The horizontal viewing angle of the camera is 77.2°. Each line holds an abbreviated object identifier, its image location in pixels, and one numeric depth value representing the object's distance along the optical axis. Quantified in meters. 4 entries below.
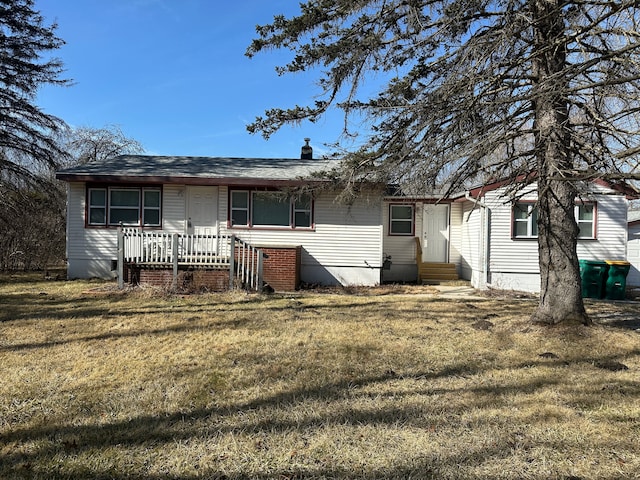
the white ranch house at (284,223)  11.14
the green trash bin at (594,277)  10.53
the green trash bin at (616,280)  10.35
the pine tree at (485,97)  5.14
